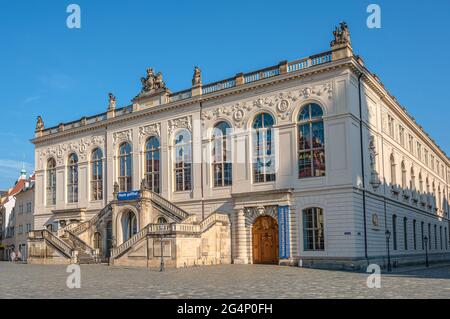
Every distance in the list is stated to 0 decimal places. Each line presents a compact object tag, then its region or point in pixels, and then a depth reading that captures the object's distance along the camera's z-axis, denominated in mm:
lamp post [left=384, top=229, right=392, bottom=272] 35206
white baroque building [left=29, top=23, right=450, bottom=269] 34094
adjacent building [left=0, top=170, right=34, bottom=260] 65000
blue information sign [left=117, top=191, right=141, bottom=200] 41344
